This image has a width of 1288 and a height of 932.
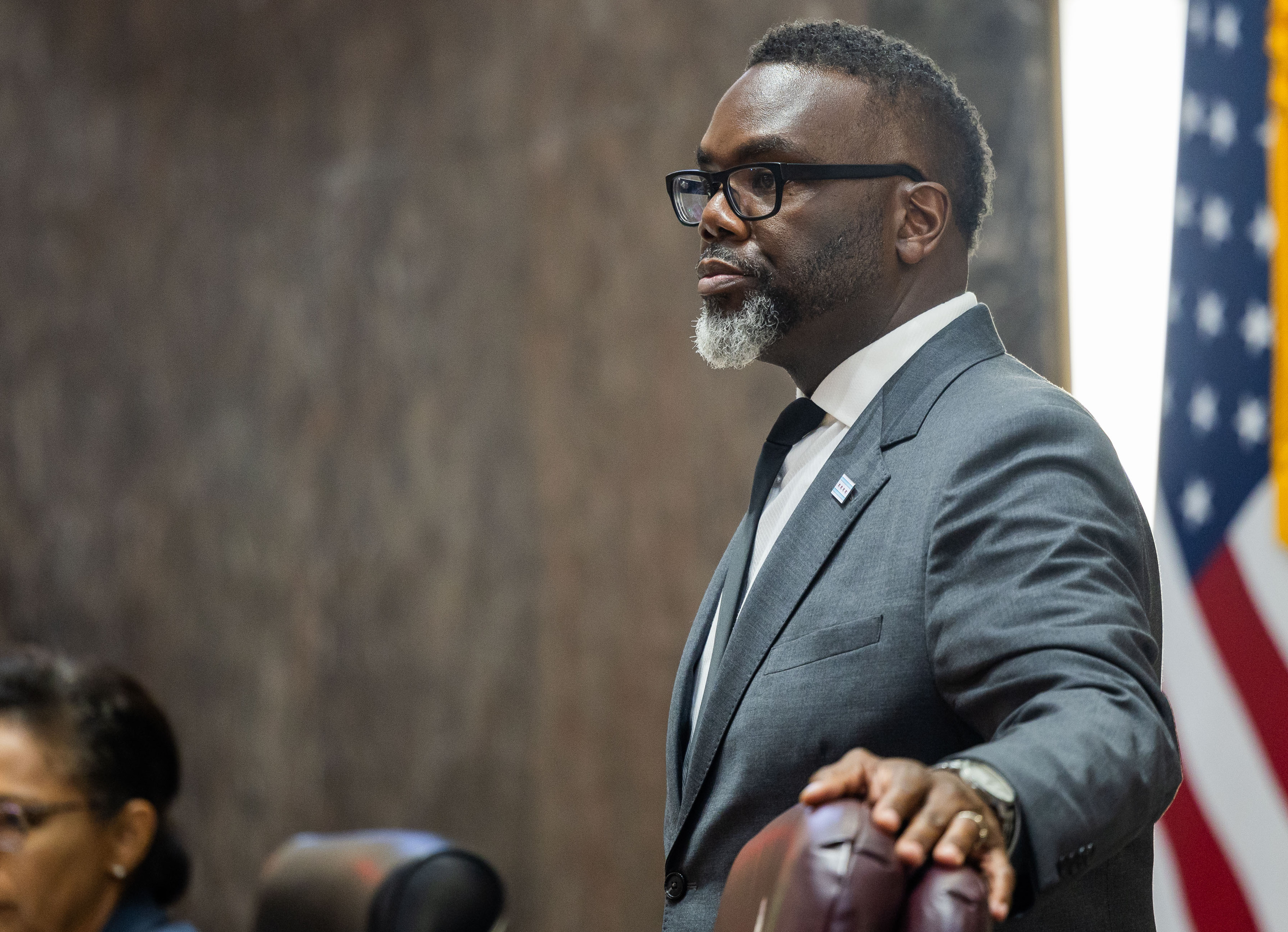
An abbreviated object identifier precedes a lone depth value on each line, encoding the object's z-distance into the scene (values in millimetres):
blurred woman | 3633
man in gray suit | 3022
